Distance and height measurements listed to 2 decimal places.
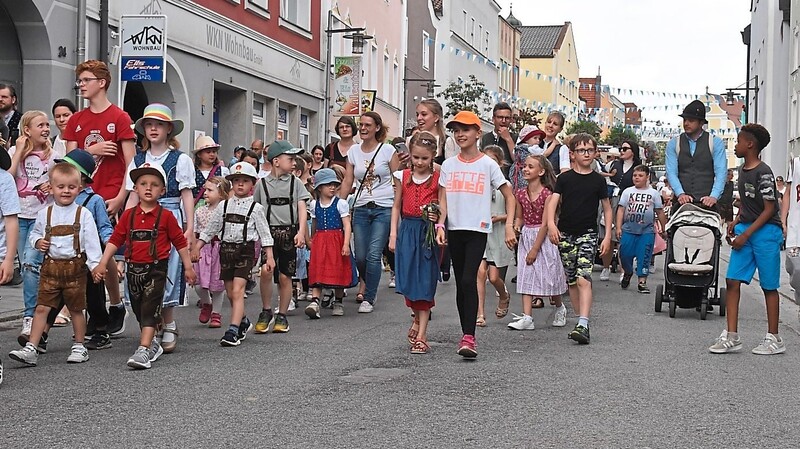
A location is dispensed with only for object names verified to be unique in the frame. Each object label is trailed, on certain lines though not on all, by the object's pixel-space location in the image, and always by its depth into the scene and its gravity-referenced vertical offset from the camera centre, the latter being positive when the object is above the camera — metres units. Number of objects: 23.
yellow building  94.44 +12.50
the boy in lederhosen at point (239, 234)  9.48 -0.26
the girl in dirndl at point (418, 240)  9.02 -0.27
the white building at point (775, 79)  49.12 +5.80
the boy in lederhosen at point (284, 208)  10.42 -0.05
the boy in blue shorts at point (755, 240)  9.18 -0.22
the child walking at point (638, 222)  15.20 -0.17
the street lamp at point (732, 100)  49.99 +4.95
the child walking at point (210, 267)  10.61 -0.59
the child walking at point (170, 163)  9.23 +0.29
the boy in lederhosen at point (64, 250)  8.18 -0.36
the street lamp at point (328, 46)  31.48 +4.25
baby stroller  11.66 -0.47
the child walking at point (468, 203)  8.85 +0.03
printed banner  31.06 +3.14
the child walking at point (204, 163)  11.60 +0.38
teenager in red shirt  9.05 +0.49
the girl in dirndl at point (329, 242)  11.57 -0.38
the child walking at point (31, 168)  10.01 +0.25
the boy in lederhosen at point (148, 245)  8.32 -0.32
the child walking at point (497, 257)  11.36 -0.50
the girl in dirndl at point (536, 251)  10.80 -0.41
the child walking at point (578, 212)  10.27 -0.04
